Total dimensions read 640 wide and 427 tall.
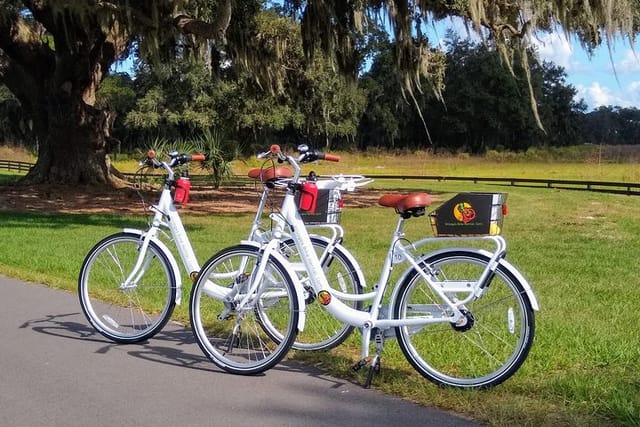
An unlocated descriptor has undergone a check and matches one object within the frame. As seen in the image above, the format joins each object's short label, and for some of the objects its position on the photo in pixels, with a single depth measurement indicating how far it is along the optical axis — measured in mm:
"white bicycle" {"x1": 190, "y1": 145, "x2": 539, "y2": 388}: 4305
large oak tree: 15680
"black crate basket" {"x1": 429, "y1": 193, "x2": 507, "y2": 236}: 4312
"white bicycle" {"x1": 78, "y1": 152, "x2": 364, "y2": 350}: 5254
